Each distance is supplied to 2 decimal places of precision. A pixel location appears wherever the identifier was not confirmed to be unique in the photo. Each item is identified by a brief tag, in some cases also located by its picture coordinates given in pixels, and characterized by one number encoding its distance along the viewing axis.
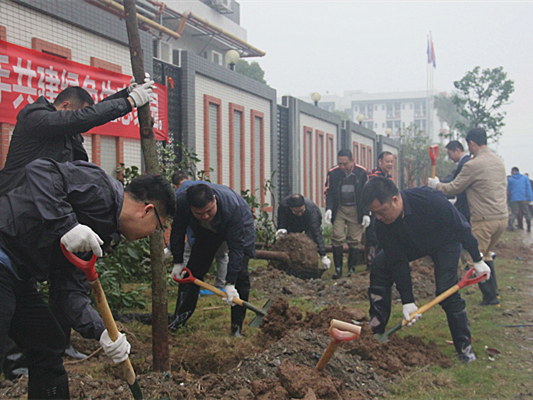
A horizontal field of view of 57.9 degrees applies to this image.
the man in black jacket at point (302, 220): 8.18
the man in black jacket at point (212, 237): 4.38
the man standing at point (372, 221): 8.35
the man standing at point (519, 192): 15.00
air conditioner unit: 21.16
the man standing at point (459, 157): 7.10
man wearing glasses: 2.20
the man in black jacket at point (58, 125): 3.29
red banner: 5.98
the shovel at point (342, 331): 2.84
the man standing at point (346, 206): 8.50
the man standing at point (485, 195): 6.04
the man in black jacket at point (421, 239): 4.29
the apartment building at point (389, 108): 110.31
